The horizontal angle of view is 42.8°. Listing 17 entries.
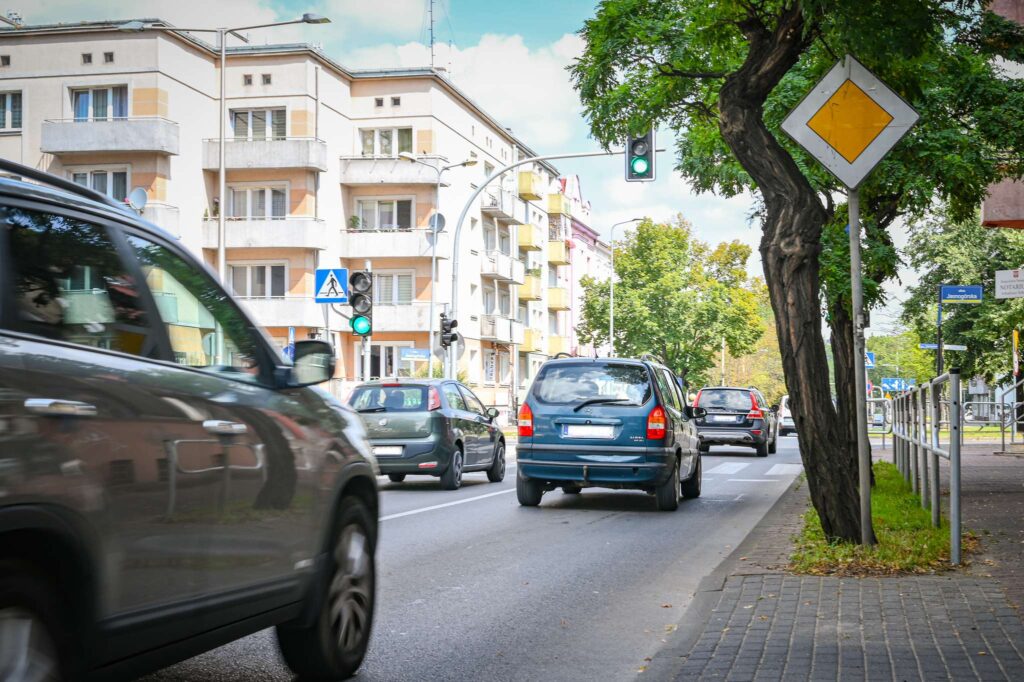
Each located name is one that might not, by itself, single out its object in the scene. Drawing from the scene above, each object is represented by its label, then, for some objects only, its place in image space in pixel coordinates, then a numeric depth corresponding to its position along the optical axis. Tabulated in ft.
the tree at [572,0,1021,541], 32.32
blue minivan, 49.21
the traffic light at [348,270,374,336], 67.51
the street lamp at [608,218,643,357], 234.38
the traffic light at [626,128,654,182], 74.18
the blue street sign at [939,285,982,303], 88.02
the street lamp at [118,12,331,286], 98.48
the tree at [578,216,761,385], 252.83
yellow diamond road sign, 29.58
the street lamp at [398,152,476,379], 133.18
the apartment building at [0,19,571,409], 165.78
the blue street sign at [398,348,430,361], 122.65
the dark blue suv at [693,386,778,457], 107.45
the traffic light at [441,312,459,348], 96.84
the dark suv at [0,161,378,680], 11.44
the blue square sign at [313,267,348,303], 71.67
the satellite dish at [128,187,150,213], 93.25
